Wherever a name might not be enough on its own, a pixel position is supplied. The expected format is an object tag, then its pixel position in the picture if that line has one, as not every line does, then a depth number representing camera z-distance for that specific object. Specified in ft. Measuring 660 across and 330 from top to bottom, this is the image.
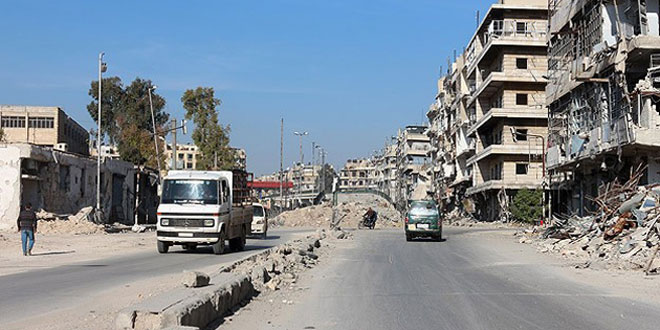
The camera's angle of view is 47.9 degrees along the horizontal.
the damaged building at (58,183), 125.90
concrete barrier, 27.58
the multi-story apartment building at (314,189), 595.35
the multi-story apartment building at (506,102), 221.25
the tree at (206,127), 220.23
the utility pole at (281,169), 307.99
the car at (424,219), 118.11
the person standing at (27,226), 76.59
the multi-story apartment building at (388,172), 567.59
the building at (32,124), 251.19
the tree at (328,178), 577.84
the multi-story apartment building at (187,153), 535.60
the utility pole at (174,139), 180.14
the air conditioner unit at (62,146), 218.46
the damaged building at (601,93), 104.58
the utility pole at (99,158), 146.61
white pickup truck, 77.00
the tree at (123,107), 276.21
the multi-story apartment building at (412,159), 434.71
